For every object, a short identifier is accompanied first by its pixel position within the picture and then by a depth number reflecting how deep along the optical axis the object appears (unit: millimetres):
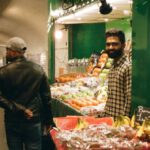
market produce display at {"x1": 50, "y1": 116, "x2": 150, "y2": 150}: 2023
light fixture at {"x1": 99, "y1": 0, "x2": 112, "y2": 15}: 3876
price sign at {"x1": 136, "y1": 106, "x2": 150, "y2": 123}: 2526
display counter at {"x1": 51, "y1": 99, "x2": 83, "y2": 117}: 4941
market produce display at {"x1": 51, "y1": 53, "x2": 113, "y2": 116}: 4870
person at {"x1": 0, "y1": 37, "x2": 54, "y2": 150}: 3993
